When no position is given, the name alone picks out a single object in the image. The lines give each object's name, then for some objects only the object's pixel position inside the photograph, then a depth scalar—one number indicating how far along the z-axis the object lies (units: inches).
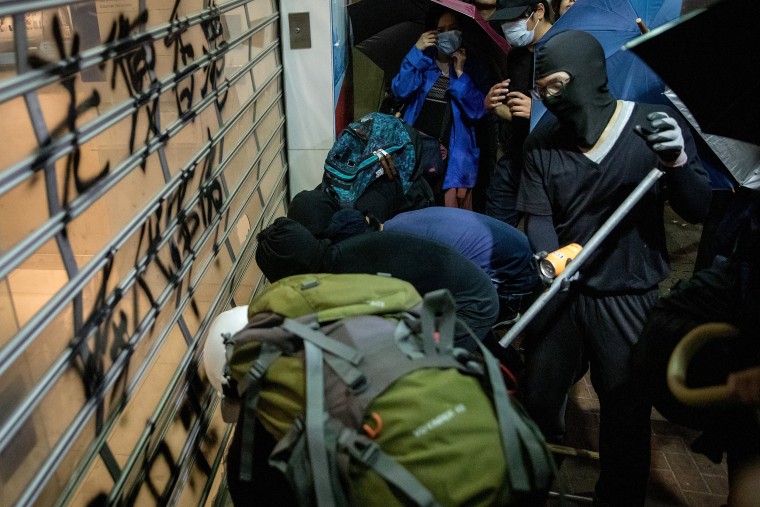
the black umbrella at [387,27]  197.6
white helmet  95.6
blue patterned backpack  151.4
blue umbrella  123.4
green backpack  57.1
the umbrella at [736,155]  112.3
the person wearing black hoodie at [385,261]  103.0
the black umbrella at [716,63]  63.2
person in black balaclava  109.3
